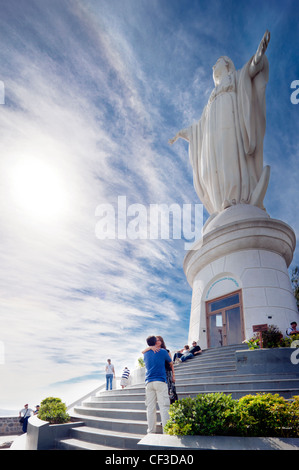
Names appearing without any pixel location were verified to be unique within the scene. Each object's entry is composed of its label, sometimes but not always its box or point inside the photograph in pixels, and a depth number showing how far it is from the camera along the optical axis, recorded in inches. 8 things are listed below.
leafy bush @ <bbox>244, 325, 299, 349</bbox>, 374.0
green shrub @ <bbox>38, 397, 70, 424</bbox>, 314.7
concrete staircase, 250.2
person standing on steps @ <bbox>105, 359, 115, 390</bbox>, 546.9
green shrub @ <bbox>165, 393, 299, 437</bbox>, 183.6
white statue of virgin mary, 772.0
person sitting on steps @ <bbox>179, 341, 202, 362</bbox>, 505.7
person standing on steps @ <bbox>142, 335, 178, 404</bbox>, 238.8
